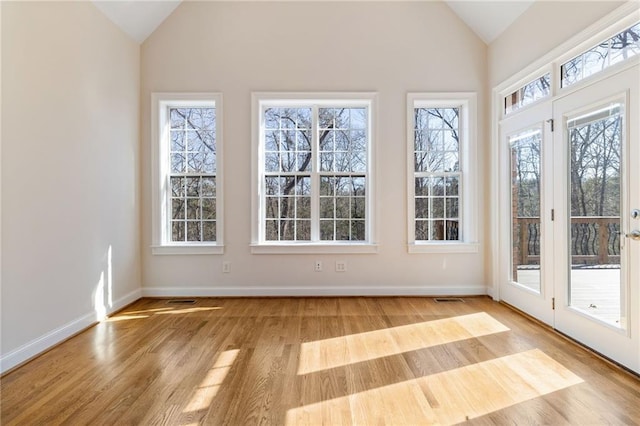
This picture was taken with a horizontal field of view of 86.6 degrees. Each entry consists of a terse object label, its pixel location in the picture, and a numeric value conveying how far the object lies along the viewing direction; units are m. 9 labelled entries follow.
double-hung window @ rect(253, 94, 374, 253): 4.39
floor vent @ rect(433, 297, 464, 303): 4.01
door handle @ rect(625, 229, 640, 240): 2.26
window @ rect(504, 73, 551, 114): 3.22
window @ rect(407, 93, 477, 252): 4.36
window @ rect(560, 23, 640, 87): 2.32
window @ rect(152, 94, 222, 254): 4.34
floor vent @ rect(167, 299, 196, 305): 3.98
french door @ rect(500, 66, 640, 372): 2.33
